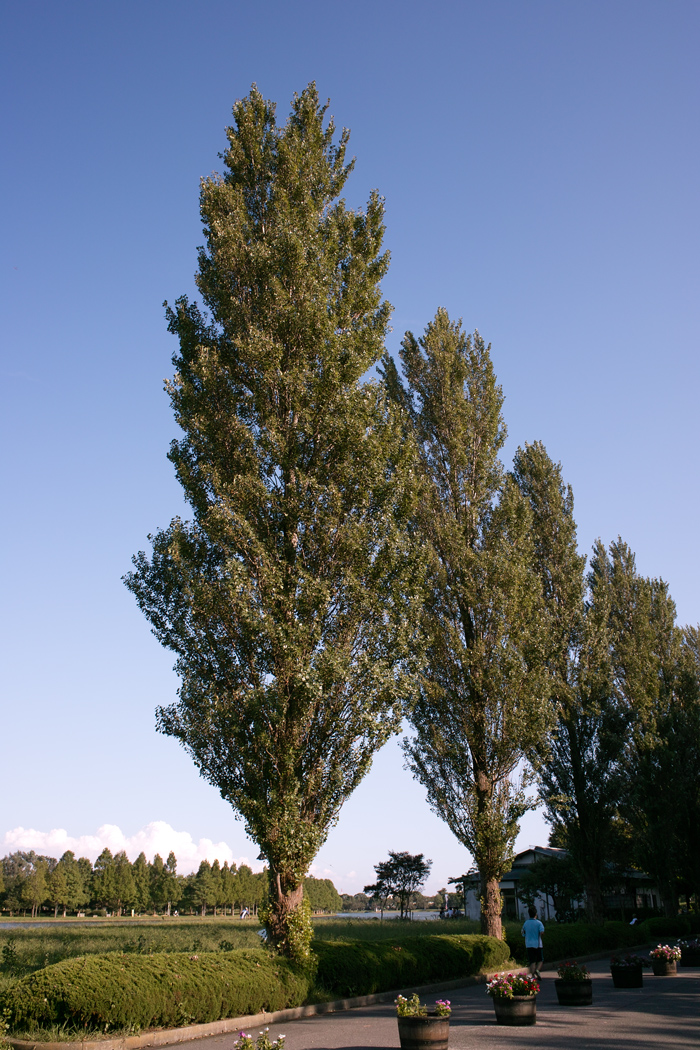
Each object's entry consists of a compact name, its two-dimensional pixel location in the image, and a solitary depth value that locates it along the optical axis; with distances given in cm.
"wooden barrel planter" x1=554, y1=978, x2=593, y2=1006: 1159
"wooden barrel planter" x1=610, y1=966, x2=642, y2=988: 1384
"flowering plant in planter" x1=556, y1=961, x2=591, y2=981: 1172
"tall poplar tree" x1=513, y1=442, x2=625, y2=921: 2416
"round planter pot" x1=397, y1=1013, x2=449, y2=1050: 763
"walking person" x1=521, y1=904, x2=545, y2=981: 1417
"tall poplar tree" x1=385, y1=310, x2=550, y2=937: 1755
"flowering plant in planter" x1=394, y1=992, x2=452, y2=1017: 801
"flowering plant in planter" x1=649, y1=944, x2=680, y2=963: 1583
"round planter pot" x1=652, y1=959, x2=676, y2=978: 1588
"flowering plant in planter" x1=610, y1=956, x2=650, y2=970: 1390
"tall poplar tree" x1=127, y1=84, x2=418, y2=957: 1203
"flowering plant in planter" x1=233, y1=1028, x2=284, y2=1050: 604
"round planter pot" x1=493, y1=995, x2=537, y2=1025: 971
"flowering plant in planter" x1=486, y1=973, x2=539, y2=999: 986
